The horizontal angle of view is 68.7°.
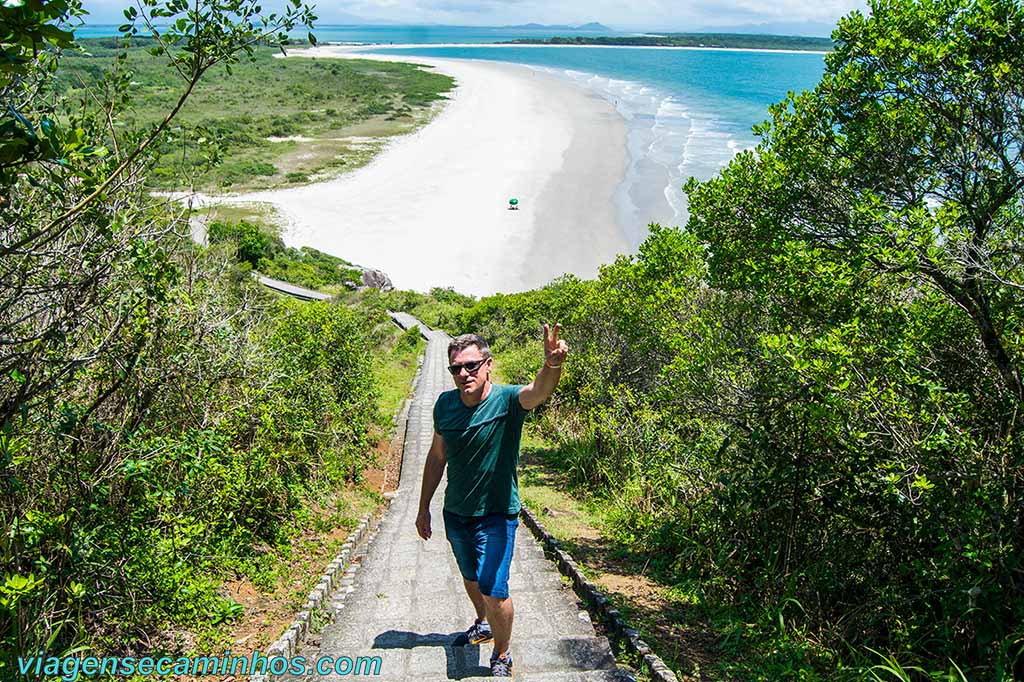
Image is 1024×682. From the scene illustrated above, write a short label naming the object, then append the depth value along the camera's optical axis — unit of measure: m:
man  3.65
